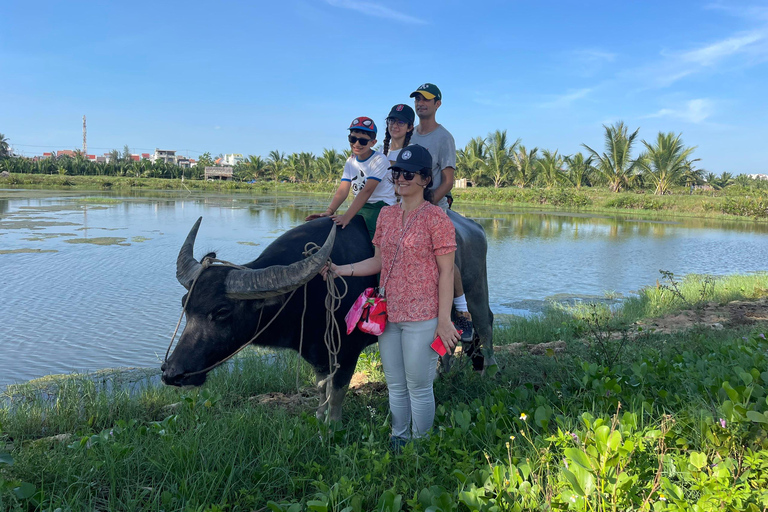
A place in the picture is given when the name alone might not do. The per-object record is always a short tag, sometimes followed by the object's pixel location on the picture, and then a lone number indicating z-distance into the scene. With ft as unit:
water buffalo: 8.86
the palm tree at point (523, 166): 140.56
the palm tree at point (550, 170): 131.03
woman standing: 8.23
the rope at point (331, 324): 9.44
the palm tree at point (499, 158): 138.82
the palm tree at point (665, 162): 109.81
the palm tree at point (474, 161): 144.84
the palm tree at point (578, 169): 129.80
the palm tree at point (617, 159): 116.06
